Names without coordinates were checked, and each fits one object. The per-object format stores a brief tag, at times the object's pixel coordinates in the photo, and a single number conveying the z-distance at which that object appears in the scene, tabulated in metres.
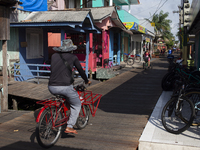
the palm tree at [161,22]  59.53
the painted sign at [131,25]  23.22
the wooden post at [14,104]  8.91
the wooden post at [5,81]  7.10
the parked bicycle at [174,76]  7.88
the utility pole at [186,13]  12.76
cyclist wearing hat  4.47
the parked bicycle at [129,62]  22.54
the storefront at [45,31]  10.59
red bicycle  4.17
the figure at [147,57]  19.26
